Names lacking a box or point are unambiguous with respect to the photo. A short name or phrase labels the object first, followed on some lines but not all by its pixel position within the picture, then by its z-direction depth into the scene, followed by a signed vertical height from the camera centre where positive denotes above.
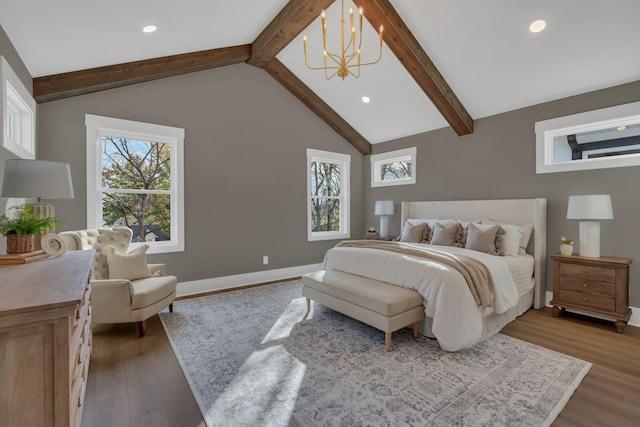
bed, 2.52 -0.66
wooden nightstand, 2.97 -0.80
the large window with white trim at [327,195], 5.52 +0.30
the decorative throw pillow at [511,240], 3.56 -0.37
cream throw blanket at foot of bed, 2.61 -0.54
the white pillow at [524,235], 3.71 -0.32
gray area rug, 1.79 -1.22
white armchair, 2.69 -0.76
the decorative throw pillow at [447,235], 3.97 -0.35
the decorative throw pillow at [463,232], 3.93 -0.30
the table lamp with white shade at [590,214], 3.04 -0.05
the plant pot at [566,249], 3.37 -0.45
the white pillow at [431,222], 4.27 -0.19
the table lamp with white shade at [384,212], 5.46 -0.04
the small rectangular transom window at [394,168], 5.42 +0.82
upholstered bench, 2.56 -0.85
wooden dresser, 0.91 -0.46
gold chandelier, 2.66 +2.17
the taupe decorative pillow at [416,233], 4.41 -0.35
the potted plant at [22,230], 1.63 -0.11
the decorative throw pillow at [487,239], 3.55 -0.37
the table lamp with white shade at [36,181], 1.77 +0.18
